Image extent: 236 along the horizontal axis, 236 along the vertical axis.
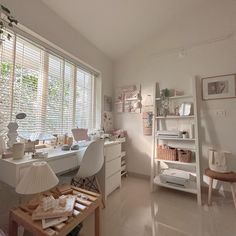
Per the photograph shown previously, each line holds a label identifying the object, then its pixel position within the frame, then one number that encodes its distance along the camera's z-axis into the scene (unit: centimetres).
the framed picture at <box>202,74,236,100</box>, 239
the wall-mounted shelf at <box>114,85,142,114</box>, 321
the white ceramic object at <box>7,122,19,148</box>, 160
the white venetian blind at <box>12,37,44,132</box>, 183
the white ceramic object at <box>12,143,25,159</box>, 145
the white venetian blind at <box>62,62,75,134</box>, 251
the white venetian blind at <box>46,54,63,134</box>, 223
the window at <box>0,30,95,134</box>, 174
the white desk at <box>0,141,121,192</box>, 131
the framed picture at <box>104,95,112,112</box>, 331
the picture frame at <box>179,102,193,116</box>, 258
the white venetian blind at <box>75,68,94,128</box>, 280
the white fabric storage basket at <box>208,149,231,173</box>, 218
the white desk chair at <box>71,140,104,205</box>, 186
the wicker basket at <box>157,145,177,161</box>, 258
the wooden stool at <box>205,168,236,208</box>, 202
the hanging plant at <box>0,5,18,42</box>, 161
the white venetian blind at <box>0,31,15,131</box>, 167
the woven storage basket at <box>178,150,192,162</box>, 247
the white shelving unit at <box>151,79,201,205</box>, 236
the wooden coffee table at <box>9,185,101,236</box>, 101
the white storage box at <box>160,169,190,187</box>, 239
